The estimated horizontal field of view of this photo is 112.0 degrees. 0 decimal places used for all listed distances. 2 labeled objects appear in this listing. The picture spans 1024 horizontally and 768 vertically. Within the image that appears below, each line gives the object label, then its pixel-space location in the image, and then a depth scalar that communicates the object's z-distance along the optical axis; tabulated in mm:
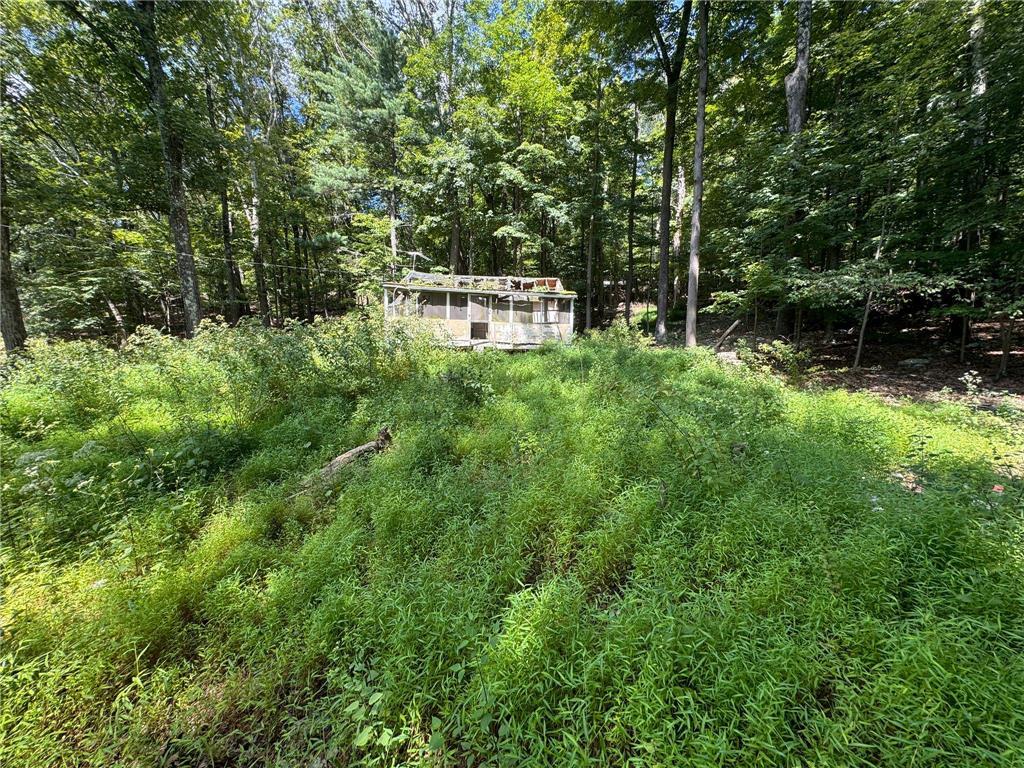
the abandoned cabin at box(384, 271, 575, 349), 12414
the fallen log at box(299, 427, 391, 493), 3581
